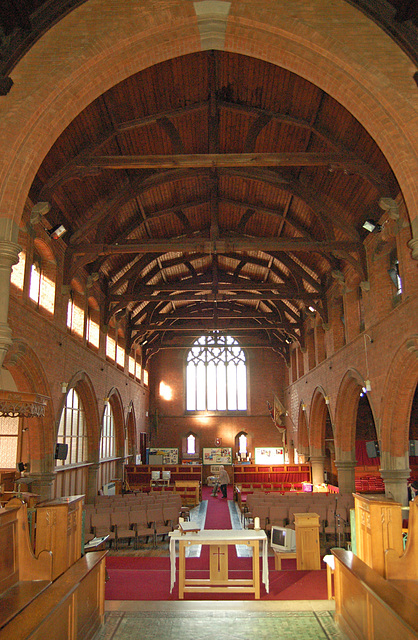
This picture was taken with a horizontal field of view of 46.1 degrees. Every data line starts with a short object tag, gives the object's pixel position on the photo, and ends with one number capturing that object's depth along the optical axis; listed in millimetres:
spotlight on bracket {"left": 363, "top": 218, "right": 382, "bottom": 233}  10539
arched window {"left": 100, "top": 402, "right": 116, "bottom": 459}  17312
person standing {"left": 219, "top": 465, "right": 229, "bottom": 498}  18058
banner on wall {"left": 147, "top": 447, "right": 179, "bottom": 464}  24880
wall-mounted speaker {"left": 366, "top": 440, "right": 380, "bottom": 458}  10883
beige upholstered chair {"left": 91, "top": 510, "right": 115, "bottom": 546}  9719
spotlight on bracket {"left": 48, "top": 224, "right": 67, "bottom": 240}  10664
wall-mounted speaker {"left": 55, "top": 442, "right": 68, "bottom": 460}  10977
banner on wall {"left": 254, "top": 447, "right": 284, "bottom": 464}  25172
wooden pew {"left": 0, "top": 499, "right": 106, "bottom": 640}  3688
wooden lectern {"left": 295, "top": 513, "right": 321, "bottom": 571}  7828
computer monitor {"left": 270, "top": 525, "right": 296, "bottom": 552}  8047
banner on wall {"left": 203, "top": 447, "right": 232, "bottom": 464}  25484
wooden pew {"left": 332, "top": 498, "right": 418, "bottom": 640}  3746
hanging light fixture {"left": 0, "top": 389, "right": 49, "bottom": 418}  6426
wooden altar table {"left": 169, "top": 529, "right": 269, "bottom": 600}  6391
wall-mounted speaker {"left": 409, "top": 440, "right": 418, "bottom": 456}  17011
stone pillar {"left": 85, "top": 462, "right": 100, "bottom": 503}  14751
